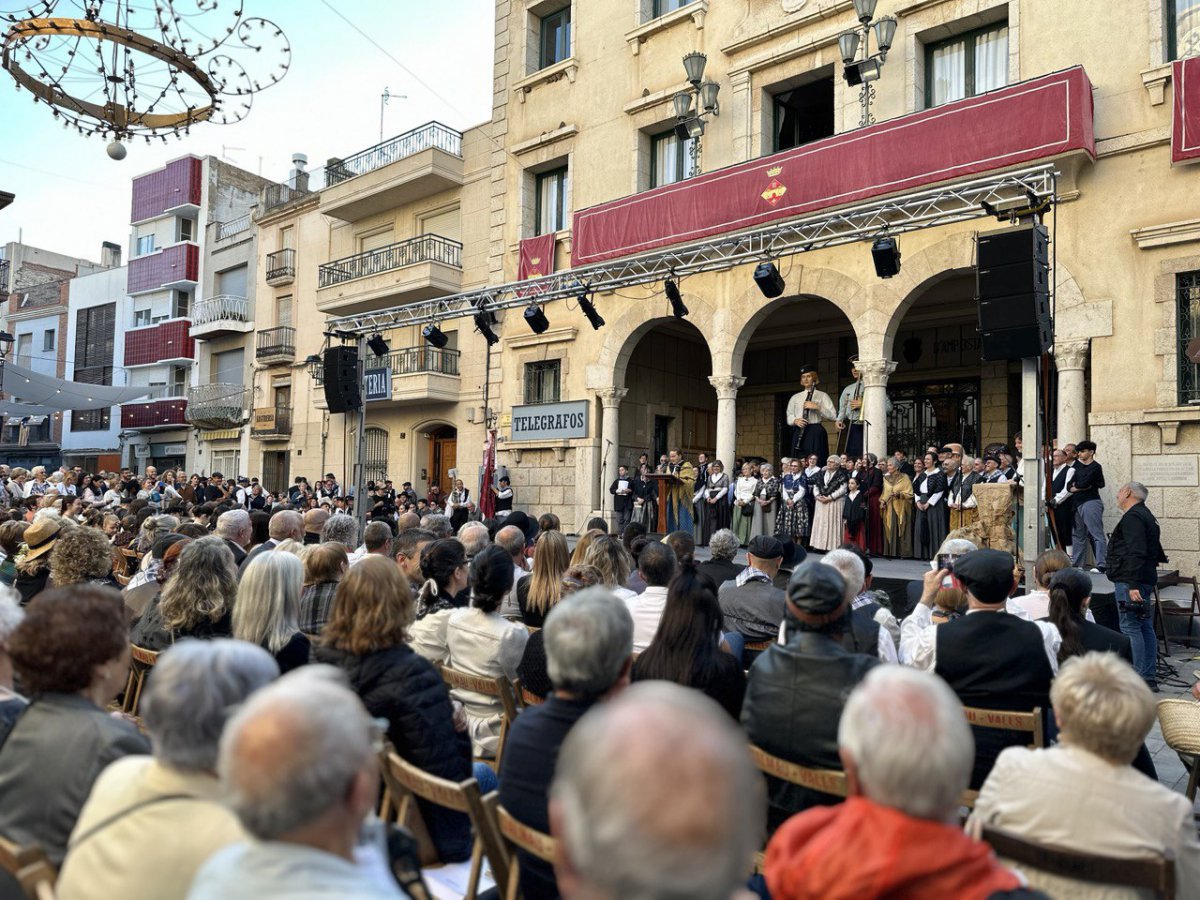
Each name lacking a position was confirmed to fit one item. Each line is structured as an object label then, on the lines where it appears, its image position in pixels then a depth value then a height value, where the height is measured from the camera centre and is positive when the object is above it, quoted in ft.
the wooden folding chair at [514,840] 6.76 -3.11
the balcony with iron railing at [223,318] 81.46 +15.88
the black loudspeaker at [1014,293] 23.62 +5.76
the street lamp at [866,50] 37.29 +20.29
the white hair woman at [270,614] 11.34 -1.98
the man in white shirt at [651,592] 13.75 -1.94
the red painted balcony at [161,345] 91.86 +14.78
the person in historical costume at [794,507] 37.93 -1.10
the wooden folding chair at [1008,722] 9.39 -2.78
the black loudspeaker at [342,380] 41.88 +4.96
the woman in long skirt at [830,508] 36.58 -1.07
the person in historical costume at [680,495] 45.24 -0.75
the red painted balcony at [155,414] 88.17 +6.43
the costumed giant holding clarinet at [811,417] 41.22 +3.47
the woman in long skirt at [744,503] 40.06 -0.99
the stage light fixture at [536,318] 39.32 +7.80
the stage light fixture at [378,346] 42.60 +6.88
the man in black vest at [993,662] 10.03 -2.18
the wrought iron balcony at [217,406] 79.30 +6.70
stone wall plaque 30.12 +0.75
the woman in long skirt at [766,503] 39.34 -0.96
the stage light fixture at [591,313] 38.96 +8.25
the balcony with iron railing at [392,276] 58.54 +14.99
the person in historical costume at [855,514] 35.94 -1.29
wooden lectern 45.37 -0.32
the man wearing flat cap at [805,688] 8.64 -2.22
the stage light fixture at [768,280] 33.30 +8.46
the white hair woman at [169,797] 5.21 -2.19
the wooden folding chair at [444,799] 7.39 -3.17
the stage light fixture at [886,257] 29.43 +8.32
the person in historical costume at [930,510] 34.14 -1.01
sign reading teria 46.14 +5.44
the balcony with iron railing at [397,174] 59.52 +22.94
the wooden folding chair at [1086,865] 6.28 -2.95
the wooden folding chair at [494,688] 11.41 -3.10
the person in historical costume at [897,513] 35.86 -1.20
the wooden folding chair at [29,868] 5.60 -2.80
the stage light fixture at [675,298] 36.45 +8.42
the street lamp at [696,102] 44.01 +20.78
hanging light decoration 15.43 +8.32
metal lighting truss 29.27 +9.91
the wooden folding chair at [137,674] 12.53 -3.47
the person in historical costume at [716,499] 41.78 -0.85
